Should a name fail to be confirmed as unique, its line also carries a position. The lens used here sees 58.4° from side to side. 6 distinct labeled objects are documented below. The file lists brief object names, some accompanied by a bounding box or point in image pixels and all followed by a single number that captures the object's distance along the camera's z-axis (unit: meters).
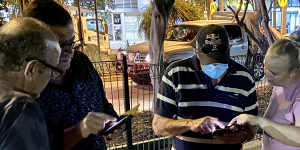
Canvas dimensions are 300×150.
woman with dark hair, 1.17
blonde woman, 1.38
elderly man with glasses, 0.75
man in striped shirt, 1.54
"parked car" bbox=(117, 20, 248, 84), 6.46
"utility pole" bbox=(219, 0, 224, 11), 14.82
